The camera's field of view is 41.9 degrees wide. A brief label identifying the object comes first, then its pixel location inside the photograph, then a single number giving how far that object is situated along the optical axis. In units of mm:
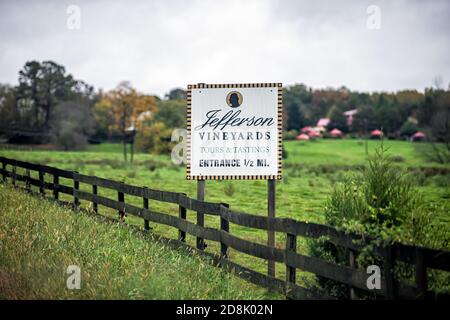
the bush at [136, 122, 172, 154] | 64312
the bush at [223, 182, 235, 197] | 24611
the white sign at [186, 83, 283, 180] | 11281
